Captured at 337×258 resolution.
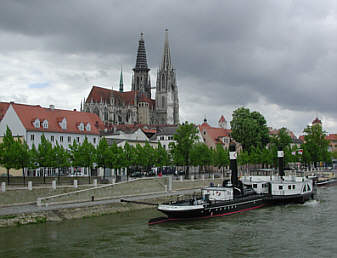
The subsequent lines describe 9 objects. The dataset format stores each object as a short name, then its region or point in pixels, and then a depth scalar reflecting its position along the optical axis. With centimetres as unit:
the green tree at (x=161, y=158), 6778
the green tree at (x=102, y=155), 5641
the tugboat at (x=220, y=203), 3894
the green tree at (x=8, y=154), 4666
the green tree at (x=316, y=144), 10744
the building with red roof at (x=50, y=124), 6284
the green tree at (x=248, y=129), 10144
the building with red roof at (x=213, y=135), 10062
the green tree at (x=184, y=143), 6919
